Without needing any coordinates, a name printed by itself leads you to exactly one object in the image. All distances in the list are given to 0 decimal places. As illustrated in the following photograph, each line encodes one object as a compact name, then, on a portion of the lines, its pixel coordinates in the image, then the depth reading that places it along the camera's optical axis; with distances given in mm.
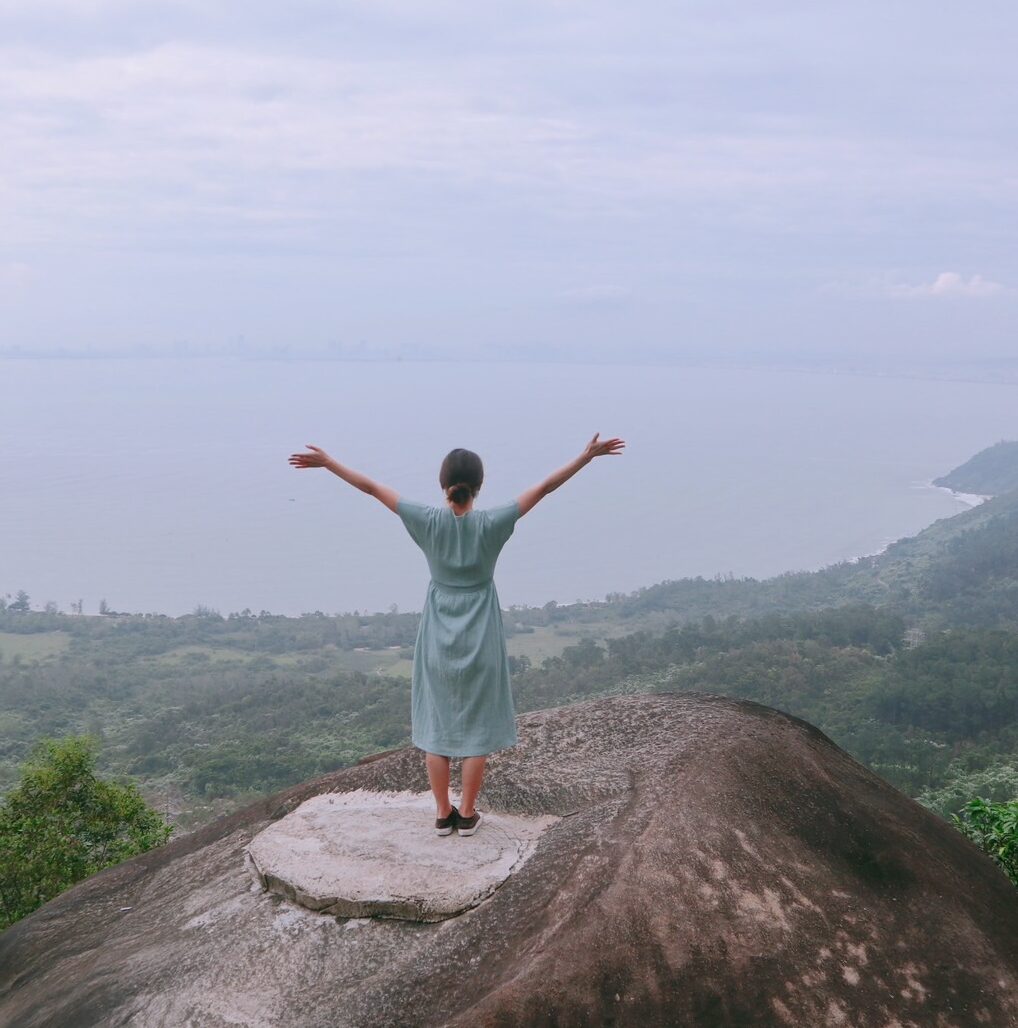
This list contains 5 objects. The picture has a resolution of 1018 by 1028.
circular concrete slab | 6059
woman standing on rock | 6430
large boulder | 5238
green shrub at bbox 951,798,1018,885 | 8781
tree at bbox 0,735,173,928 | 15102
